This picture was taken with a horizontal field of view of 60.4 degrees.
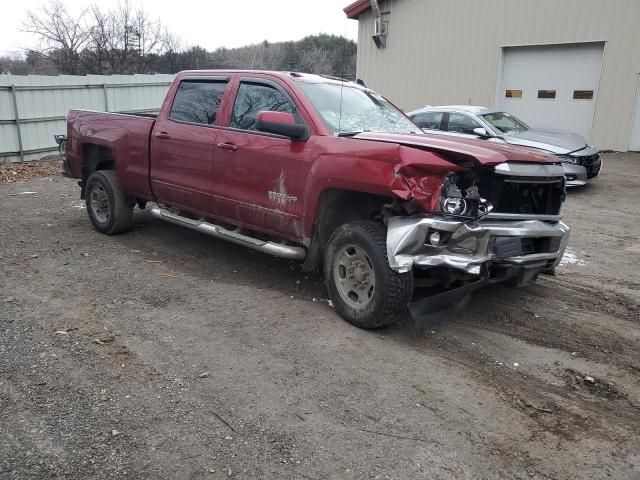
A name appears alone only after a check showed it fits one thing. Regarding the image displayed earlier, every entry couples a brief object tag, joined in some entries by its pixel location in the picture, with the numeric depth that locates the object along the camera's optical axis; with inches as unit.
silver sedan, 394.9
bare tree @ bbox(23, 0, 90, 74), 1147.3
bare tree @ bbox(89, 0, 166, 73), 1171.3
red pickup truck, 153.9
